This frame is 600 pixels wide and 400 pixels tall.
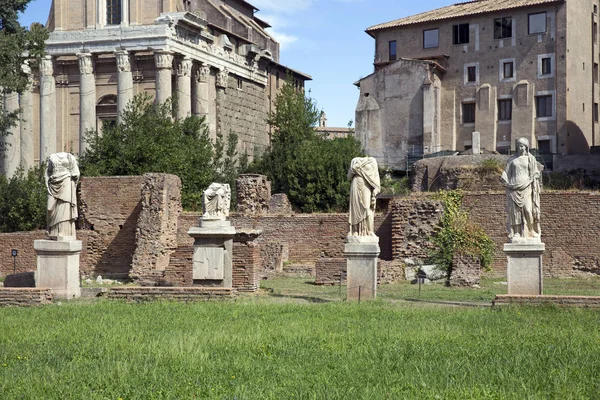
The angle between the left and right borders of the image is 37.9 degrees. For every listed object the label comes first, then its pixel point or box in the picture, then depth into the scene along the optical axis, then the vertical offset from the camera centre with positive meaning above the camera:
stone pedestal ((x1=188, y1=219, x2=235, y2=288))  19.14 -1.32
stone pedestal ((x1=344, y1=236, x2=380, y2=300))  15.85 -1.35
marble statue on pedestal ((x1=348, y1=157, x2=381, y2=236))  16.02 -0.02
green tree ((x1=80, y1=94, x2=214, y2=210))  34.03 +1.61
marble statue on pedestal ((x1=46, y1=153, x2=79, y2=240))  16.69 -0.03
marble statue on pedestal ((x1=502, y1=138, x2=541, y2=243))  15.24 -0.07
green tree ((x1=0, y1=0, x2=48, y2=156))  30.94 +5.48
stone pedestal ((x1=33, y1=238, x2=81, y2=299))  16.44 -1.36
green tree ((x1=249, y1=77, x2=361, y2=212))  38.50 +1.13
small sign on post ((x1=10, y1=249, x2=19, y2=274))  25.62 -2.07
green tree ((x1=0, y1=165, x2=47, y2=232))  32.94 -0.44
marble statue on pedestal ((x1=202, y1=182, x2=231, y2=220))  19.33 -0.15
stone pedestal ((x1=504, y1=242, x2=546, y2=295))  15.11 -1.27
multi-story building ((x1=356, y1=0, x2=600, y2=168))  48.19 +6.42
